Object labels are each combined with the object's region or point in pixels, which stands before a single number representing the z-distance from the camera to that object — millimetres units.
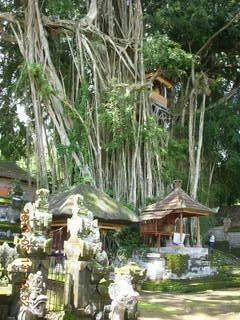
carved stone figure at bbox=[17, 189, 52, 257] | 6613
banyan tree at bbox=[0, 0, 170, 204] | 14906
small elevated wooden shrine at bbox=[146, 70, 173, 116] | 18328
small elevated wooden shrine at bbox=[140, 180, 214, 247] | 13344
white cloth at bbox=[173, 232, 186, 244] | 13848
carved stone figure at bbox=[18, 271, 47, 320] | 5801
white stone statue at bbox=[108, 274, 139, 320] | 5574
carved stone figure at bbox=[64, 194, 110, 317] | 6258
